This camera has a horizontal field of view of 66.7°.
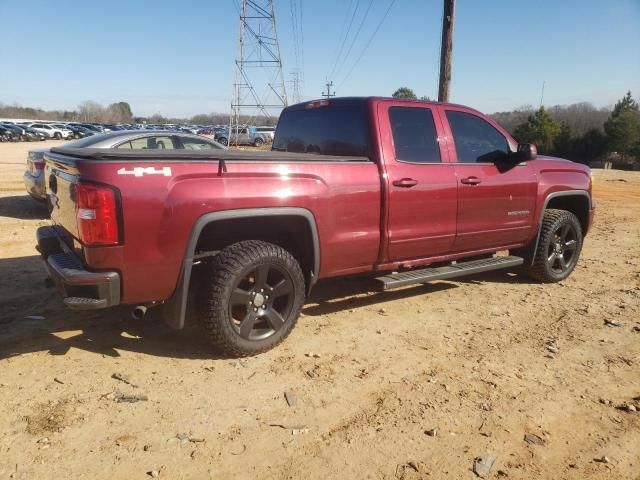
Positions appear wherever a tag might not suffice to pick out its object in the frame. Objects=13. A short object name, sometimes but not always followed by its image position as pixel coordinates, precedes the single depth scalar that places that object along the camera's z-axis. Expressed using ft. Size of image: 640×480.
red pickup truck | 9.72
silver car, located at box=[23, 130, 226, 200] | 24.04
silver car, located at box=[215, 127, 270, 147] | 142.10
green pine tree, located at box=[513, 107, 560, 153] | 156.76
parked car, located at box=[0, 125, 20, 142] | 146.00
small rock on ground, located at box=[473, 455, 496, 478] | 7.87
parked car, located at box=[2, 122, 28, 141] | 151.53
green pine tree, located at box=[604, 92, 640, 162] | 145.69
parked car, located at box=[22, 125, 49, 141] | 157.58
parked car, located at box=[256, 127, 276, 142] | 157.97
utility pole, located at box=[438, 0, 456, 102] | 38.14
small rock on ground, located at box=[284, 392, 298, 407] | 9.84
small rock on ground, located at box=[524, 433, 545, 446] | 8.72
